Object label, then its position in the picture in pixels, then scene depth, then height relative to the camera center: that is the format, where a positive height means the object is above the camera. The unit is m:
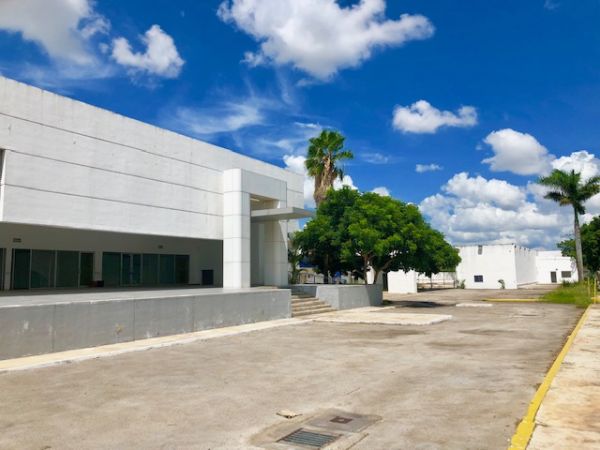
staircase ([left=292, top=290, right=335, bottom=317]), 23.64 -1.32
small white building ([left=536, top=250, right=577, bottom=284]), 87.94 +0.87
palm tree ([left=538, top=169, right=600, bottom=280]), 42.47 +7.04
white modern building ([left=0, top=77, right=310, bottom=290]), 16.25 +3.16
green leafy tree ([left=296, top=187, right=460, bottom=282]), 27.59 +2.36
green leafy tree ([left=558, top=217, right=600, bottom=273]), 49.72 +2.90
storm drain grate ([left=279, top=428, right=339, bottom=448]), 5.82 -1.91
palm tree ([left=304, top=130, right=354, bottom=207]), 38.03 +9.11
